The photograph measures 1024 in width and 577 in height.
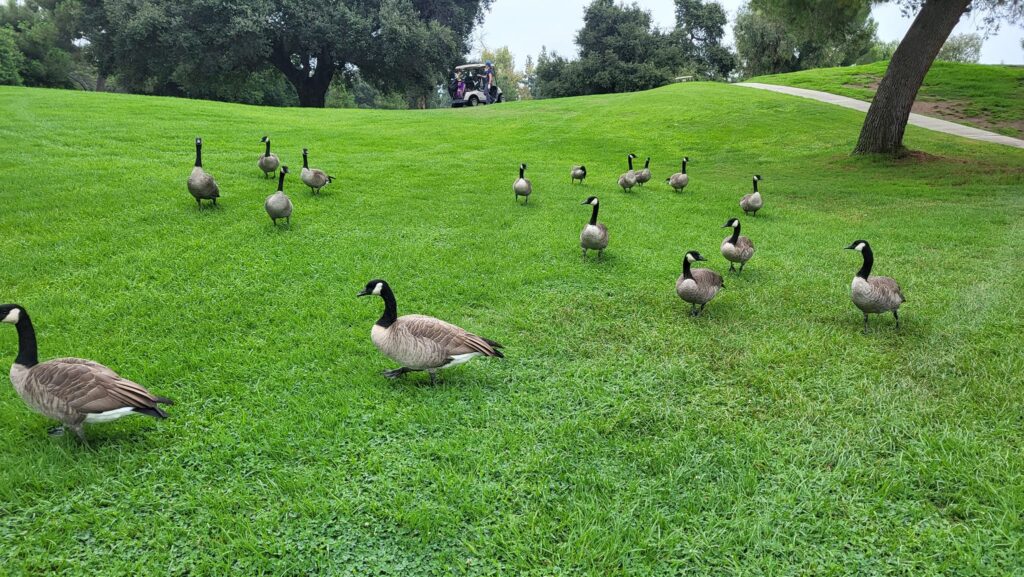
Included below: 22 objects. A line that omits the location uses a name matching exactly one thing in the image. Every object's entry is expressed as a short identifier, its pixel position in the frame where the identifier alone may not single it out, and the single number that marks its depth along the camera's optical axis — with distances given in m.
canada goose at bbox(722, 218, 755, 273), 8.49
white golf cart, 45.56
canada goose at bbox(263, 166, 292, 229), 9.78
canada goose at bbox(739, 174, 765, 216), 12.82
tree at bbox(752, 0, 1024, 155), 16.98
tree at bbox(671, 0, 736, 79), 63.68
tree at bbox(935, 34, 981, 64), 74.12
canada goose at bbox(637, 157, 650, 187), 15.45
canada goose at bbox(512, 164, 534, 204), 13.09
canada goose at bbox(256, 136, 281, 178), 13.52
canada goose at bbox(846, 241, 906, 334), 6.40
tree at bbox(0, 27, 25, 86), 43.72
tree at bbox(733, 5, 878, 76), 59.69
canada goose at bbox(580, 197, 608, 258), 8.98
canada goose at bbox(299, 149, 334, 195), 12.55
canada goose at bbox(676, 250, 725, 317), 6.85
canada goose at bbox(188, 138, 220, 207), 10.48
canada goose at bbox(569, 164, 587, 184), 15.66
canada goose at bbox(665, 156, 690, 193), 15.23
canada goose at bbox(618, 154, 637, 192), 14.82
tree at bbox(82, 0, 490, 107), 39.78
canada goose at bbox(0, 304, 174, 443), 3.98
